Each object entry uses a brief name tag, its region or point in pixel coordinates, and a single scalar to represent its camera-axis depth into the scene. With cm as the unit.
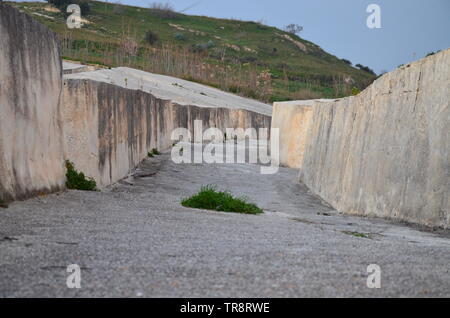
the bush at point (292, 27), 14295
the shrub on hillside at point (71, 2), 9749
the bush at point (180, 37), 10760
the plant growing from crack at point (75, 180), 1014
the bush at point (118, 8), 11474
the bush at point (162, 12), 12419
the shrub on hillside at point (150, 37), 9200
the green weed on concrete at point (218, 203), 1021
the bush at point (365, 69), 11838
